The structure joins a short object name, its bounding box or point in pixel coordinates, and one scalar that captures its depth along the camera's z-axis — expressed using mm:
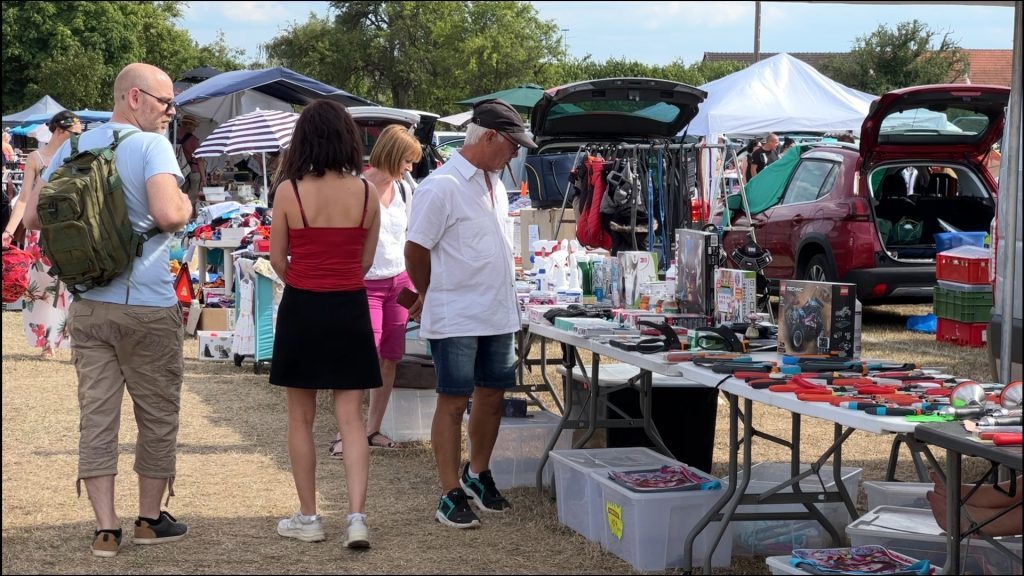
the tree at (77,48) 45312
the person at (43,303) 9539
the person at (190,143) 19000
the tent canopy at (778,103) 18812
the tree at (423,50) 49875
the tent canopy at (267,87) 17484
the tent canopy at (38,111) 37031
